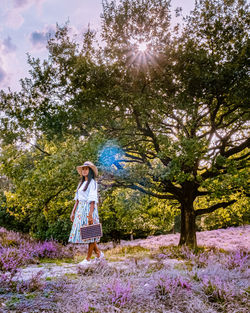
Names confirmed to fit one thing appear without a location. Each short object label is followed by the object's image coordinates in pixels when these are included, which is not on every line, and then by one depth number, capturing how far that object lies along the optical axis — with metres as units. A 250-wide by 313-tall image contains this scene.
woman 6.25
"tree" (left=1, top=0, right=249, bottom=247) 8.68
